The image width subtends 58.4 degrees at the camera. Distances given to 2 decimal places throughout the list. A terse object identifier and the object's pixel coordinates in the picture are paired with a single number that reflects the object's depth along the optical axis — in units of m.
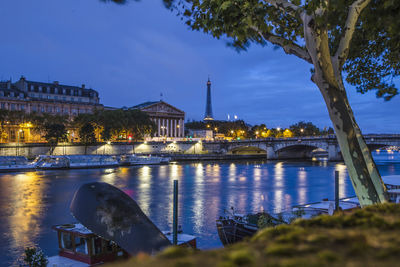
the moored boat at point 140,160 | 78.88
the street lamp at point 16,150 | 84.55
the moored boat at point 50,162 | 63.97
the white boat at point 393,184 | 21.90
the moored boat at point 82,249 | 12.68
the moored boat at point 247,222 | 15.77
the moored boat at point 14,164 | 59.41
